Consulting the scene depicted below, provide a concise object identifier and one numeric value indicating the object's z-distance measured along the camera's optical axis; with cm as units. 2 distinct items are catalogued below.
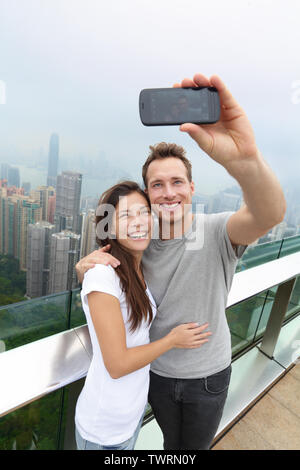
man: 80
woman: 64
